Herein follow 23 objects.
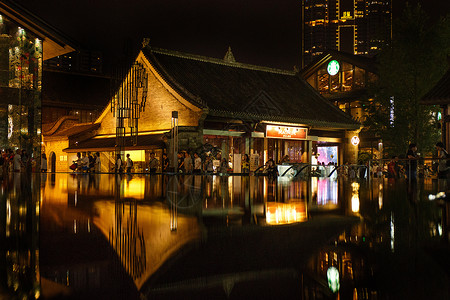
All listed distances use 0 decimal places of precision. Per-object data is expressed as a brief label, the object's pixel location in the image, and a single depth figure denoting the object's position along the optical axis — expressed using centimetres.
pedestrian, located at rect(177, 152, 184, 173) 2926
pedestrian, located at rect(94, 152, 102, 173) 3406
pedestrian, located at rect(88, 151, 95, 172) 3391
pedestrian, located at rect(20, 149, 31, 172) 2800
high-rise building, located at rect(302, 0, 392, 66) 16500
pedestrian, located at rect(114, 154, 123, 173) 3035
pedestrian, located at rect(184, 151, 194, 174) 2800
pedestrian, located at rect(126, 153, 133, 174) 3167
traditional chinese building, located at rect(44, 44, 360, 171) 3175
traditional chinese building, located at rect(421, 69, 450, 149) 2198
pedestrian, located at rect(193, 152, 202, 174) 2889
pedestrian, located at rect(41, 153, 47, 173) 3216
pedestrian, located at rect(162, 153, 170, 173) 3052
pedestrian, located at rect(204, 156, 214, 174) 3078
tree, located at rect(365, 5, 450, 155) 2659
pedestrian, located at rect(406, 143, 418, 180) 2112
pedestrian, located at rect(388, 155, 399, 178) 2552
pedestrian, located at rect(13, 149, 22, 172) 2617
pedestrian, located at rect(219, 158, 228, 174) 3175
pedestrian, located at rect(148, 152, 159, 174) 3025
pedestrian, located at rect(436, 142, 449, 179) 1956
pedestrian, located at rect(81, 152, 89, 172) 3300
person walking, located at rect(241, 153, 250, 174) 3309
